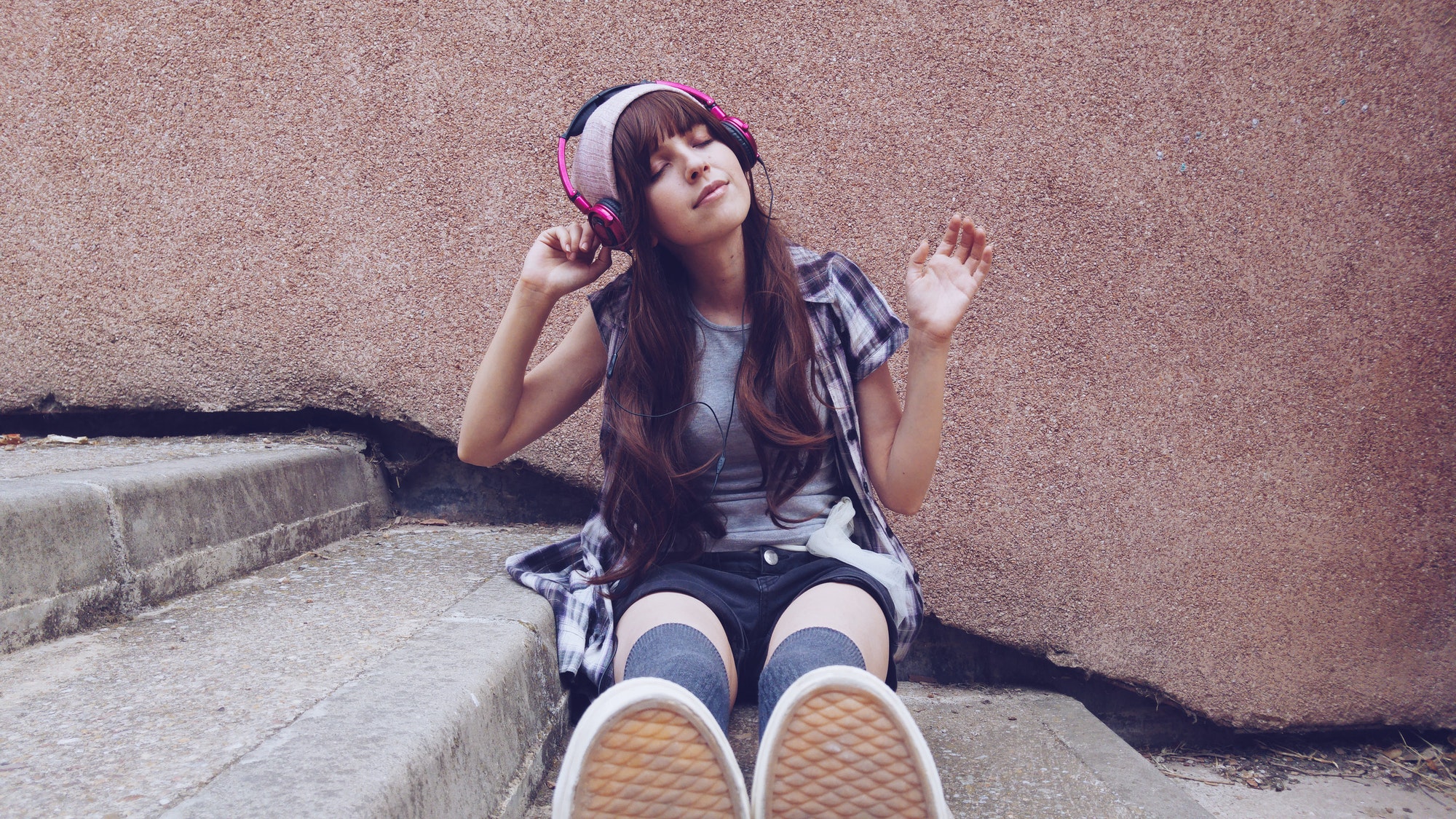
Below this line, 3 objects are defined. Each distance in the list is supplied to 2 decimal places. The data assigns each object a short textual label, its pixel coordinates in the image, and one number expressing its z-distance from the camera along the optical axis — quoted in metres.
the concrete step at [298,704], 0.89
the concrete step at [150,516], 1.35
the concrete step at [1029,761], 1.47
